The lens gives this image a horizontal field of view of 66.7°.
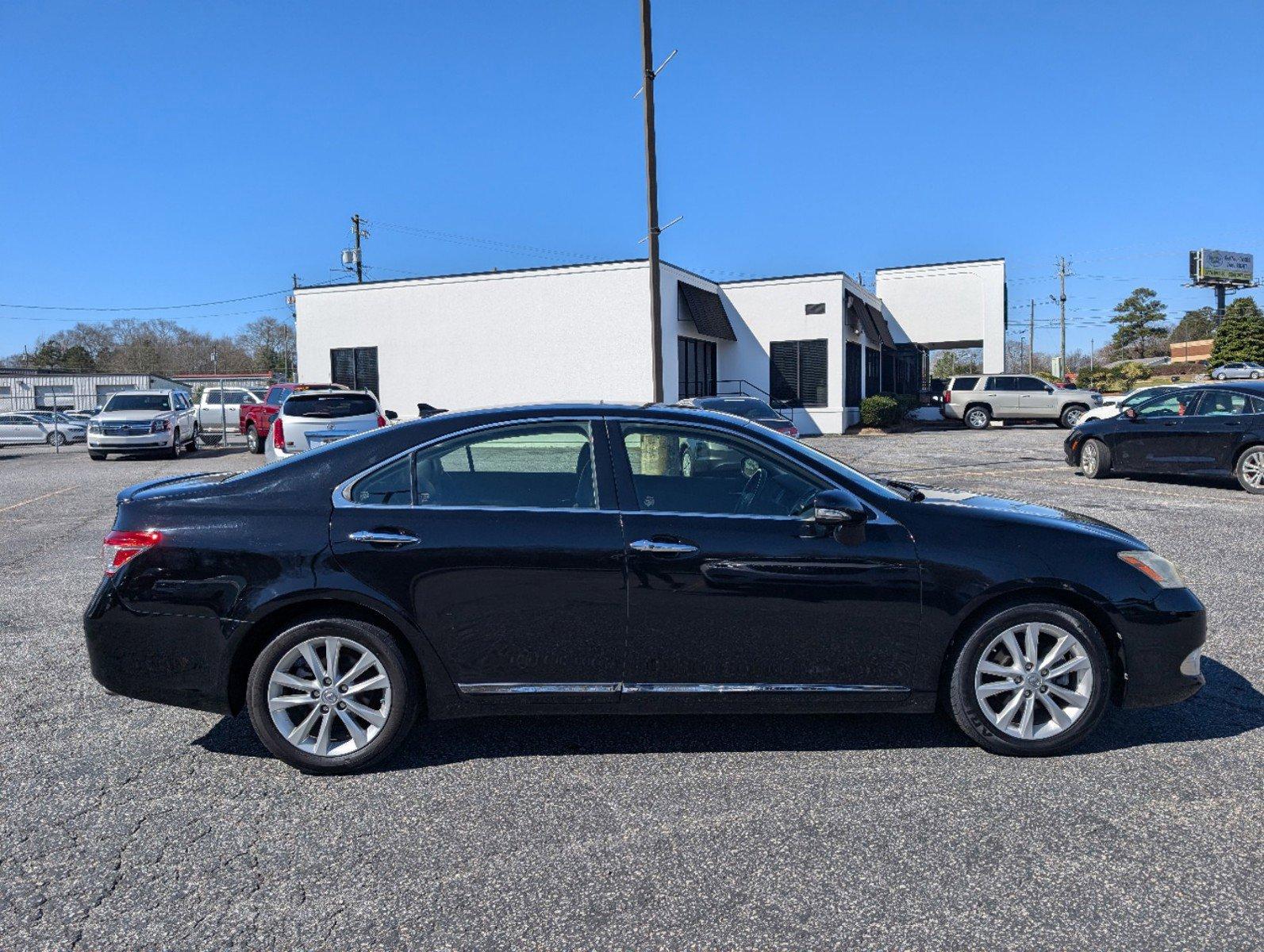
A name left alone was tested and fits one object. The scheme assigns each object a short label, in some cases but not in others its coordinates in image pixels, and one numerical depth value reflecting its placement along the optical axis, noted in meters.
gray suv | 31.88
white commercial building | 27.52
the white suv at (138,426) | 22.92
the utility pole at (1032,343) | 98.31
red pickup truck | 23.84
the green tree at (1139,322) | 100.75
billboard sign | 87.25
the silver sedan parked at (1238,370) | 52.99
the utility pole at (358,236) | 52.19
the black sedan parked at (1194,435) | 13.06
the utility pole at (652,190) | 16.86
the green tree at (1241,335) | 67.81
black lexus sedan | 3.94
